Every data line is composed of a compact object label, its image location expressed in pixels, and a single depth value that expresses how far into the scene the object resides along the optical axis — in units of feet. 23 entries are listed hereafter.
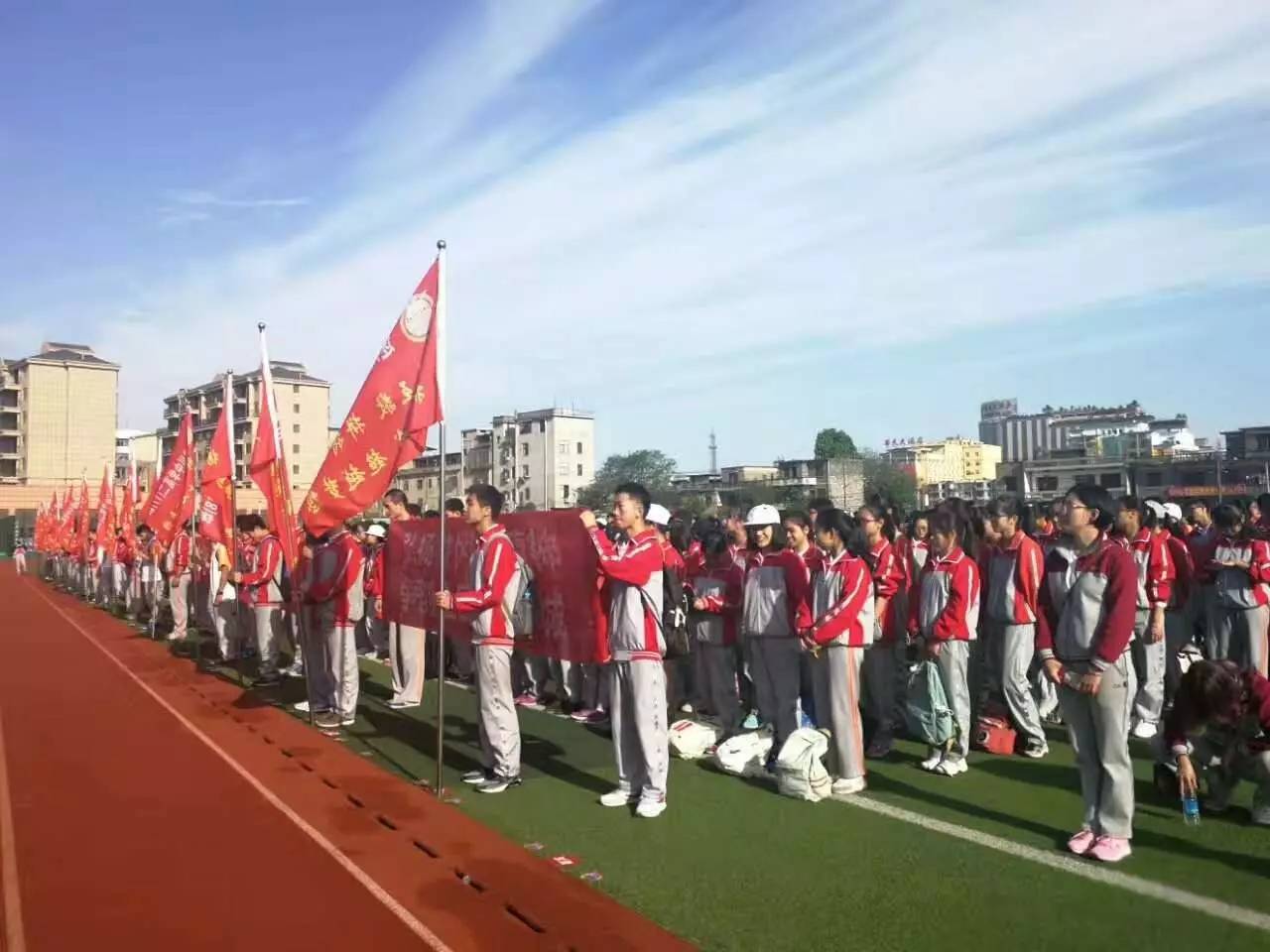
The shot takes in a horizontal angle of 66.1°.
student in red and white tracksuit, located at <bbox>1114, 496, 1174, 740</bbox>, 25.90
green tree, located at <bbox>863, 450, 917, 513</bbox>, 194.59
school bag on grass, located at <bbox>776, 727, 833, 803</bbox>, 21.09
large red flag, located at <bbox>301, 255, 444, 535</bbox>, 24.85
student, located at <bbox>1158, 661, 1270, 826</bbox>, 17.75
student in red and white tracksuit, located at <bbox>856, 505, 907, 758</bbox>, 26.13
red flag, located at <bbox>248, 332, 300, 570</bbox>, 30.99
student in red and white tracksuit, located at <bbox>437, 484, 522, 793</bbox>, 22.74
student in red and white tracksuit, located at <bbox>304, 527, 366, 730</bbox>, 30.58
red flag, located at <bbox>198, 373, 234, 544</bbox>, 41.27
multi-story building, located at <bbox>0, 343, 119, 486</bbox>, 226.38
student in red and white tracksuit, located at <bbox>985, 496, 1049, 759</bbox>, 24.58
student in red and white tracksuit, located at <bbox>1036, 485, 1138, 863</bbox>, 16.84
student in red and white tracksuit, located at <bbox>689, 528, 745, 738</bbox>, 27.86
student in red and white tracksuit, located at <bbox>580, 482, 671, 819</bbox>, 20.84
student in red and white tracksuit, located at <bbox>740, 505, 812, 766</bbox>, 24.17
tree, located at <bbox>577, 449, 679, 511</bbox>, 243.60
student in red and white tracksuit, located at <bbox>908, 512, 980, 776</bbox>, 23.41
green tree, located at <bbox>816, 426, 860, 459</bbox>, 290.58
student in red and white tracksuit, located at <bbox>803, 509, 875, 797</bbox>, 21.42
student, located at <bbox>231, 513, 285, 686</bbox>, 37.09
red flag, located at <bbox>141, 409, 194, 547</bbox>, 49.01
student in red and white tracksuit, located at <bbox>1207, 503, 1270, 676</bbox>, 27.50
